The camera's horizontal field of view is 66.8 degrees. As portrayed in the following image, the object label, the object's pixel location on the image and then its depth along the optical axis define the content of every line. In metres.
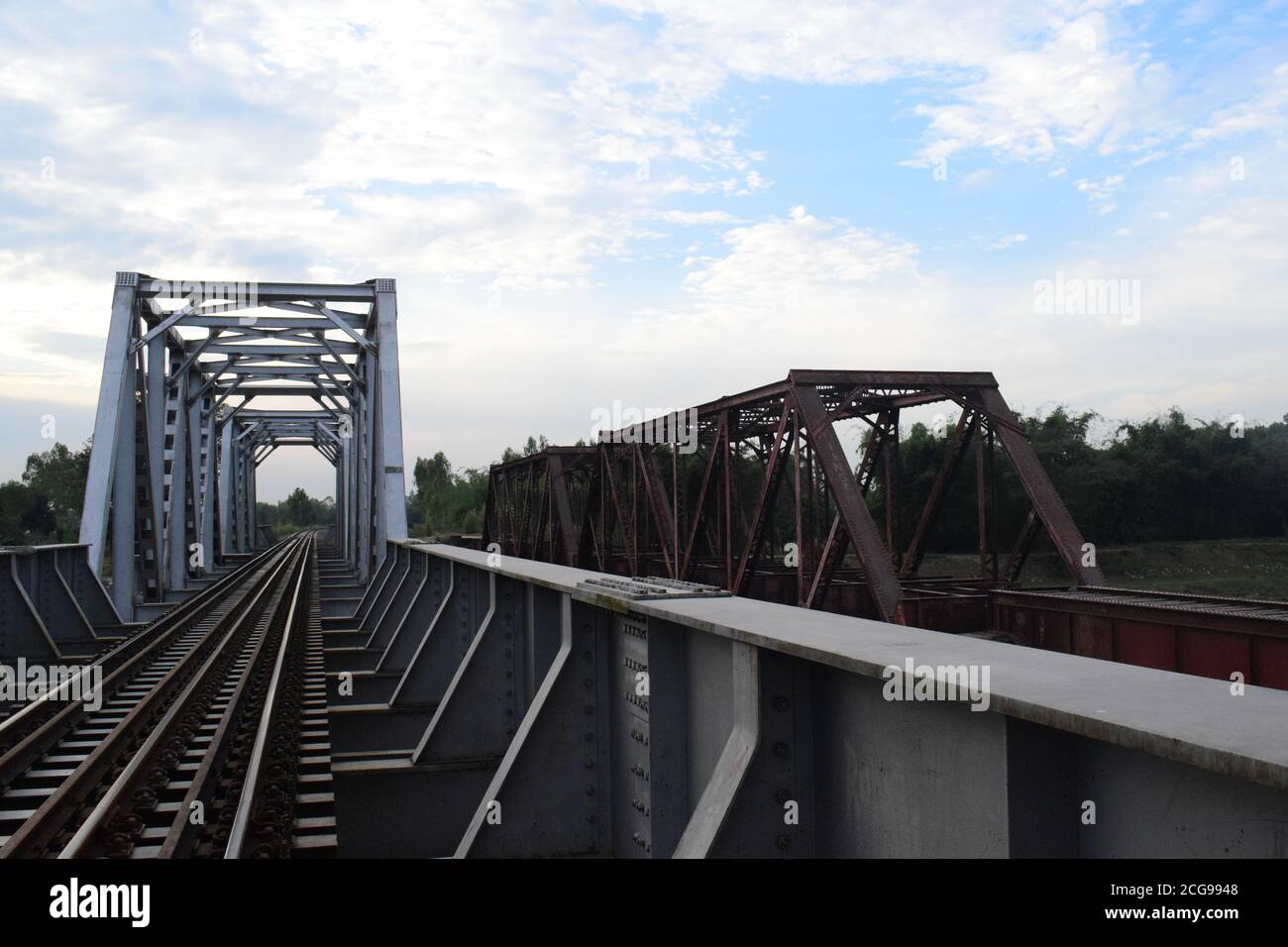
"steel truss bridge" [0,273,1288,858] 2.72
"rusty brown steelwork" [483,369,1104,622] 10.70
